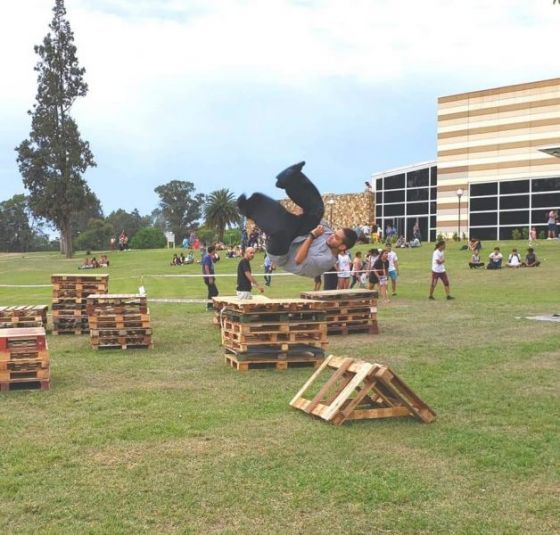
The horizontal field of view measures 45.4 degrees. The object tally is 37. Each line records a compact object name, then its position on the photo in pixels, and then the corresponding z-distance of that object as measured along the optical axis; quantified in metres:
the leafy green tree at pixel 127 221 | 109.87
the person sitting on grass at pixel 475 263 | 34.75
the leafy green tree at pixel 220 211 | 76.65
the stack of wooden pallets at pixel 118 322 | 13.48
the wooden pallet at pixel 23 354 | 9.71
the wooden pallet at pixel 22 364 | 9.68
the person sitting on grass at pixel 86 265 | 48.50
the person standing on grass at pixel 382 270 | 22.88
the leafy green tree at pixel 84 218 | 111.44
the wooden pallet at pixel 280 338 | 11.35
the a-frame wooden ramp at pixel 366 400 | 7.78
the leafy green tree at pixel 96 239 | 90.12
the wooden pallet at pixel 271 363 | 11.16
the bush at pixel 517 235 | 50.88
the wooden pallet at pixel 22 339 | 9.78
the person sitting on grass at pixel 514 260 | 33.75
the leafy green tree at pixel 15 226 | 104.00
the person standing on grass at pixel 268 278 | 29.77
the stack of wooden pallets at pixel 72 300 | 16.16
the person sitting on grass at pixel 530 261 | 33.78
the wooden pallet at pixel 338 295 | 15.40
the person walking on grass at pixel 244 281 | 15.05
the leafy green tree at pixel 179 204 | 133.38
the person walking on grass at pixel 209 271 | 20.16
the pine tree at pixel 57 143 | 59.09
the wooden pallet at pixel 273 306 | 11.34
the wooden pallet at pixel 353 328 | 15.39
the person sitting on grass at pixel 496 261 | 33.44
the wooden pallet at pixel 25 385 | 9.66
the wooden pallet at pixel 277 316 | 11.47
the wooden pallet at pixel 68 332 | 16.12
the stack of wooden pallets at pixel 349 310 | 15.38
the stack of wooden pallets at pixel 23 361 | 9.68
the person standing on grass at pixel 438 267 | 21.48
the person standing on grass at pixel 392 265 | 24.20
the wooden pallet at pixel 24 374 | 9.65
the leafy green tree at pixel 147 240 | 84.06
